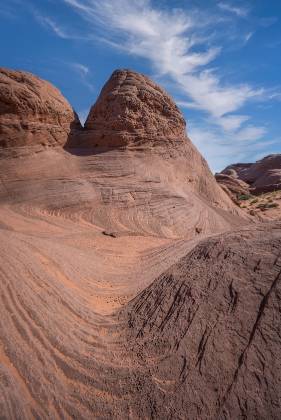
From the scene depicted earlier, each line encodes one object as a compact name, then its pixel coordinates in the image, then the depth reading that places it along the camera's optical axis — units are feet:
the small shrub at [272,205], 64.08
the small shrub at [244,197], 79.27
